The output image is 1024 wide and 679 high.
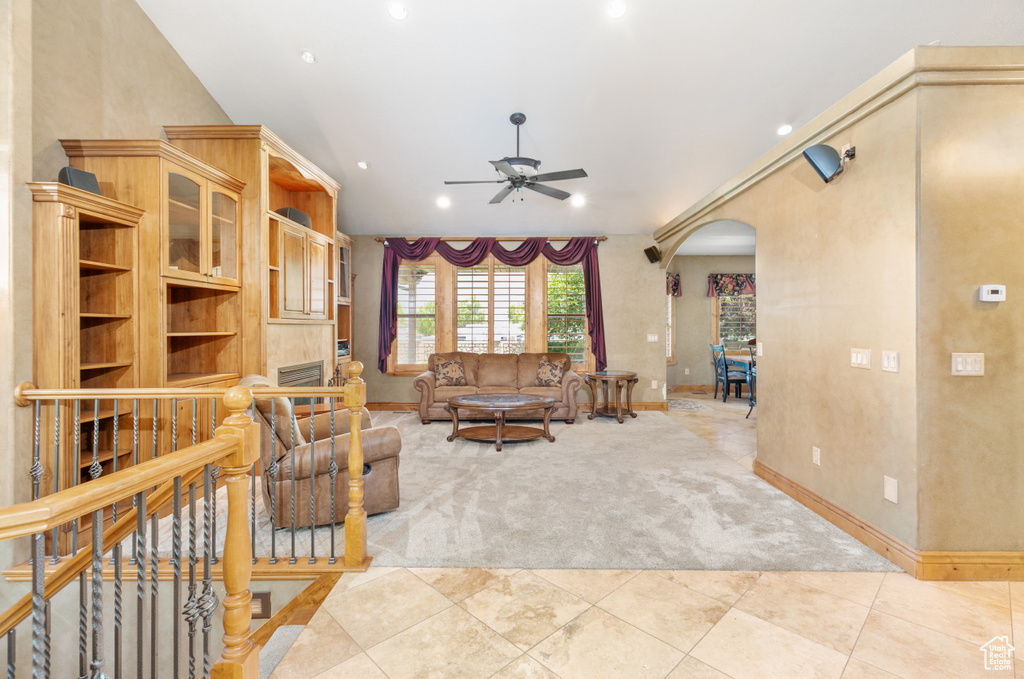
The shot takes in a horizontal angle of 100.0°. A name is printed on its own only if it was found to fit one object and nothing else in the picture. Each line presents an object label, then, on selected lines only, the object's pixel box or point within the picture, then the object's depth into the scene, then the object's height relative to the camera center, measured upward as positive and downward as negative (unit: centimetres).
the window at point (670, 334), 834 +8
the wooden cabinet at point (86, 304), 239 +24
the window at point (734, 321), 835 +32
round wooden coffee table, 451 -77
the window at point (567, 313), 676 +41
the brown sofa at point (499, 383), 566 -60
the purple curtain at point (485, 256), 659 +124
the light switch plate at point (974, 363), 217 -14
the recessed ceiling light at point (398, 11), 327 +253
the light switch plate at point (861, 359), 249 -13
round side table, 581 -66
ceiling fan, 371 +149
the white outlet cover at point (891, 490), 232 -84
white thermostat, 212 +21
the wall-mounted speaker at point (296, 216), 427 +126
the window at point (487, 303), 673 +57
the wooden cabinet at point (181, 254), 295 +65
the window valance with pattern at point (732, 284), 821 +103
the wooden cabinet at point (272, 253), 367 +83
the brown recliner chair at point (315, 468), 251 -78
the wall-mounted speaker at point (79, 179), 262 +101
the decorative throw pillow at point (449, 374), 605 -49
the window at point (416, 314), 673 +41
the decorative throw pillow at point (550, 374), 607 -50
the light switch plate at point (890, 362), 231 -14
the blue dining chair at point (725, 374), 743 -64
